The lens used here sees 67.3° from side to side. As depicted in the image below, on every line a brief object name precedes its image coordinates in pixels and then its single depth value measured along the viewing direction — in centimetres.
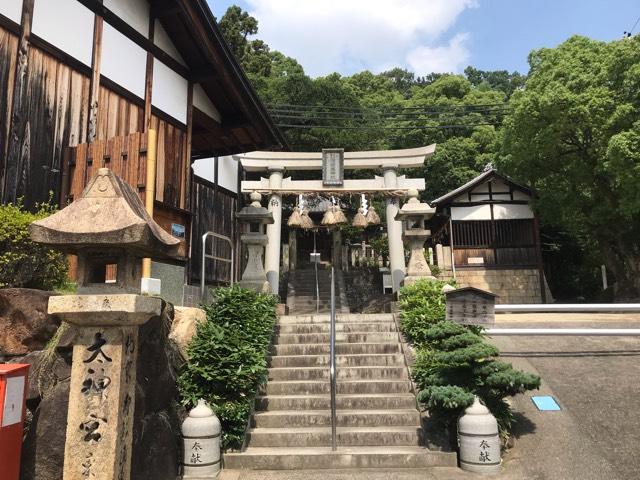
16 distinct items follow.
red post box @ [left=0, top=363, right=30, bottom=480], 400
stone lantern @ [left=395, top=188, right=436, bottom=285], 1073
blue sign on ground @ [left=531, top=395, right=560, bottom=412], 660
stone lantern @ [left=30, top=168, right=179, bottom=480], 413
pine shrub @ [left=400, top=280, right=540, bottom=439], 573
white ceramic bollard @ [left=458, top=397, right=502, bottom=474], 544
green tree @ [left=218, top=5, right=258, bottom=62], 3222
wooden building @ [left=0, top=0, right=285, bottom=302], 702
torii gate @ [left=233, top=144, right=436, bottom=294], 1591
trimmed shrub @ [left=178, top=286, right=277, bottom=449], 602
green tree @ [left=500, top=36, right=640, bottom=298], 1680
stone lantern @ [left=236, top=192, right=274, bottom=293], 1000
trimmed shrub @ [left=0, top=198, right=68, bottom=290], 504
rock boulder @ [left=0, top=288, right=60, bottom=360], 482
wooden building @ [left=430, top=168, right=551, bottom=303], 2237
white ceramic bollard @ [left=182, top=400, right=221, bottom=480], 546
